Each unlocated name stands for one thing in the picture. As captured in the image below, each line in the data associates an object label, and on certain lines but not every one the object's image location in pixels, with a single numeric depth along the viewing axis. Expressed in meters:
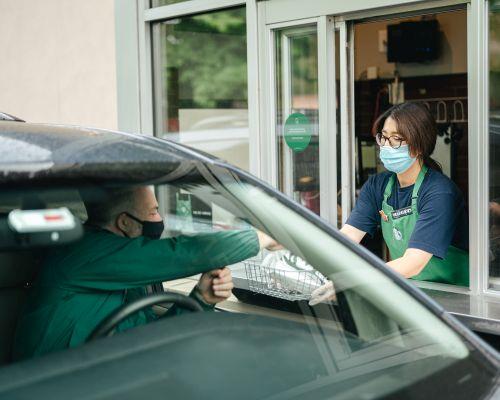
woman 4.26
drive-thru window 4.90
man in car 2.06
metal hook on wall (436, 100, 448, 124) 7.05
